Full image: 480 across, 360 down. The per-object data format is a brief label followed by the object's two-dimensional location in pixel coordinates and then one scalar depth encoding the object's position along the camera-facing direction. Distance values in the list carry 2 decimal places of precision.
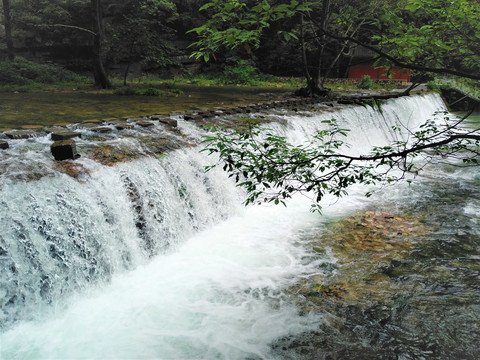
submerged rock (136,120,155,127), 6.75
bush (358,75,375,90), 20.95
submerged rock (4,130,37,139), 5.34
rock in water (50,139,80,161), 4.52
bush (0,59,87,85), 17.84
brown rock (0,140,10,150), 4.65
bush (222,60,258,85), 23.45
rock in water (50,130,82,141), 5.23
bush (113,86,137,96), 14.58
